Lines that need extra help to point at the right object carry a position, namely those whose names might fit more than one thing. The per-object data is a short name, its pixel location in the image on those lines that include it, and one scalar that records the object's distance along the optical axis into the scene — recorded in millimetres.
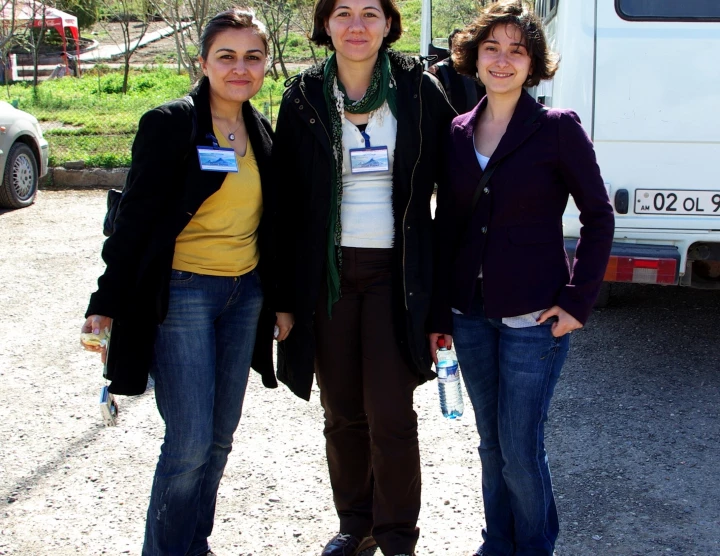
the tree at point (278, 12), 18797
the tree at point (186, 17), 13906
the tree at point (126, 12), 22722
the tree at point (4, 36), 19328
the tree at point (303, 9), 21562
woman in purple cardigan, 2631
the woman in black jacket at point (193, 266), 2643
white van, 4328
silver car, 9594
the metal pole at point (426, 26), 7633
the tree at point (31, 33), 20938
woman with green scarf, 2803
